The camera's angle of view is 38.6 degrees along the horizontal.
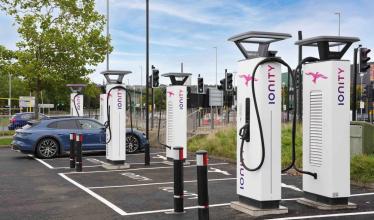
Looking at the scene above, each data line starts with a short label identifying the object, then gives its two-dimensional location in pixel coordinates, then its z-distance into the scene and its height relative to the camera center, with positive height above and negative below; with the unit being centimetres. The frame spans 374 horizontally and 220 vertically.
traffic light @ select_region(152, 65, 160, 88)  2234 +137
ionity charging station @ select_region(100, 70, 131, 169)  1474 -37
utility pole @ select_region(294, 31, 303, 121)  2295 +238
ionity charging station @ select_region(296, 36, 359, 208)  849 -19
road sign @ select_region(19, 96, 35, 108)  4448 +69
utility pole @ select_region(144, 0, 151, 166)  1525 +46
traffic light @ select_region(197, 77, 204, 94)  3198 +151
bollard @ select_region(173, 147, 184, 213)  827 -111
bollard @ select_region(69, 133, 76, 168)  1446 -110
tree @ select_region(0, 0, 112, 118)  2572 +327
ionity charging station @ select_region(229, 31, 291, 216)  812 -31
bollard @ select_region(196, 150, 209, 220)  717 -103
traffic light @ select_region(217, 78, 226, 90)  3356 +168
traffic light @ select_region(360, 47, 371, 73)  1914 +189
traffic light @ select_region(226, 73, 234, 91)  3209 +168
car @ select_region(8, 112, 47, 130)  3806 -70
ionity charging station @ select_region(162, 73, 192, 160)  1527 -1
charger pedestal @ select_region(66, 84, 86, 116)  2475 +49
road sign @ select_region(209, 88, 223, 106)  3106 +76
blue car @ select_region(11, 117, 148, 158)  1784 -89
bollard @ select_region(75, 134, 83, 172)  1385 -111
